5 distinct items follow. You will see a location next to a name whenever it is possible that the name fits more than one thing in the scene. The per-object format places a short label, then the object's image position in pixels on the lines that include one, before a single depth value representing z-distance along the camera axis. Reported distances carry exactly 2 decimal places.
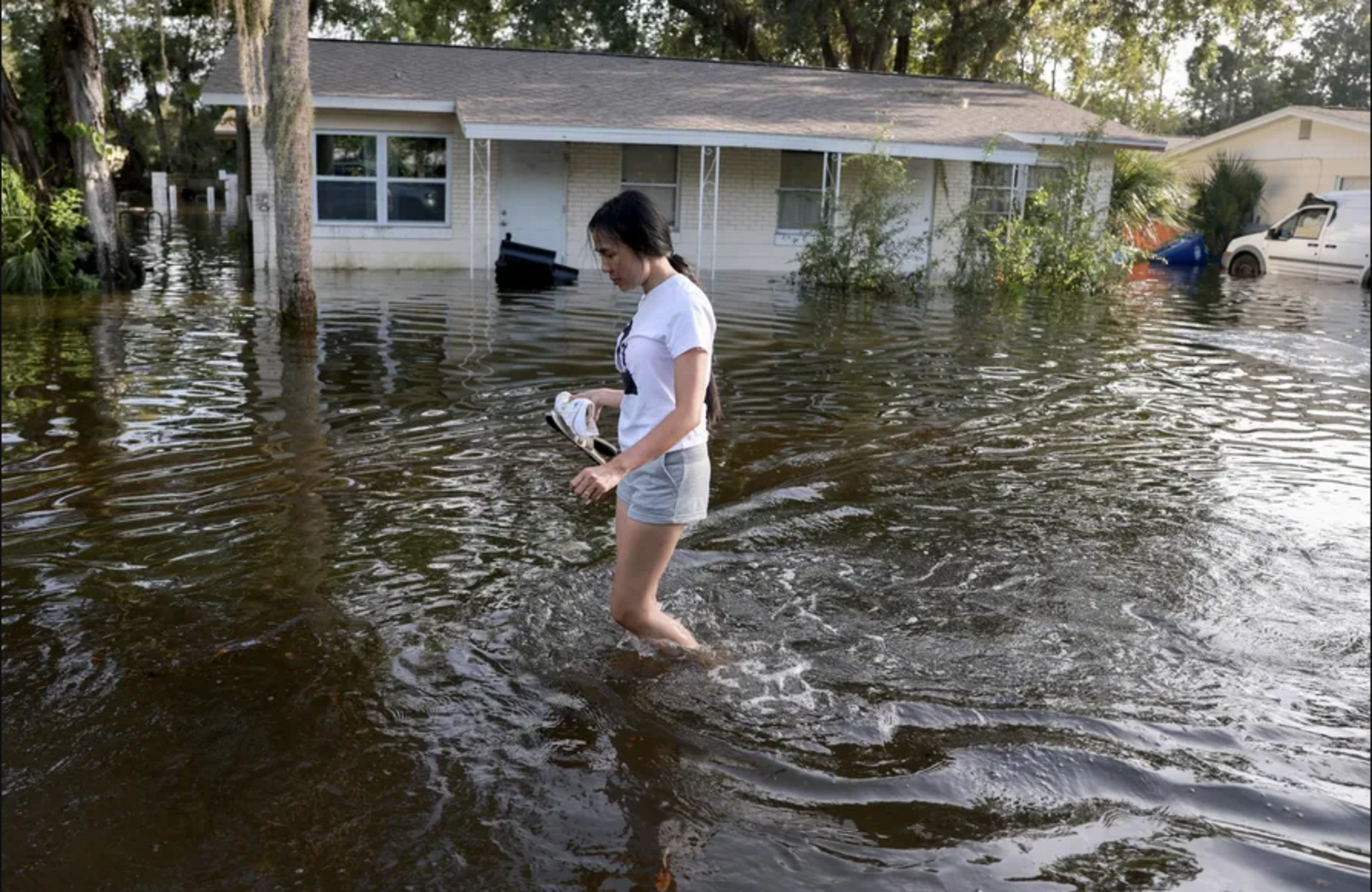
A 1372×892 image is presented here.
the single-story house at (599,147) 20.28
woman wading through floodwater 3.76
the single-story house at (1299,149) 30.22
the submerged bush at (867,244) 19.05
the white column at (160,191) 36.81
